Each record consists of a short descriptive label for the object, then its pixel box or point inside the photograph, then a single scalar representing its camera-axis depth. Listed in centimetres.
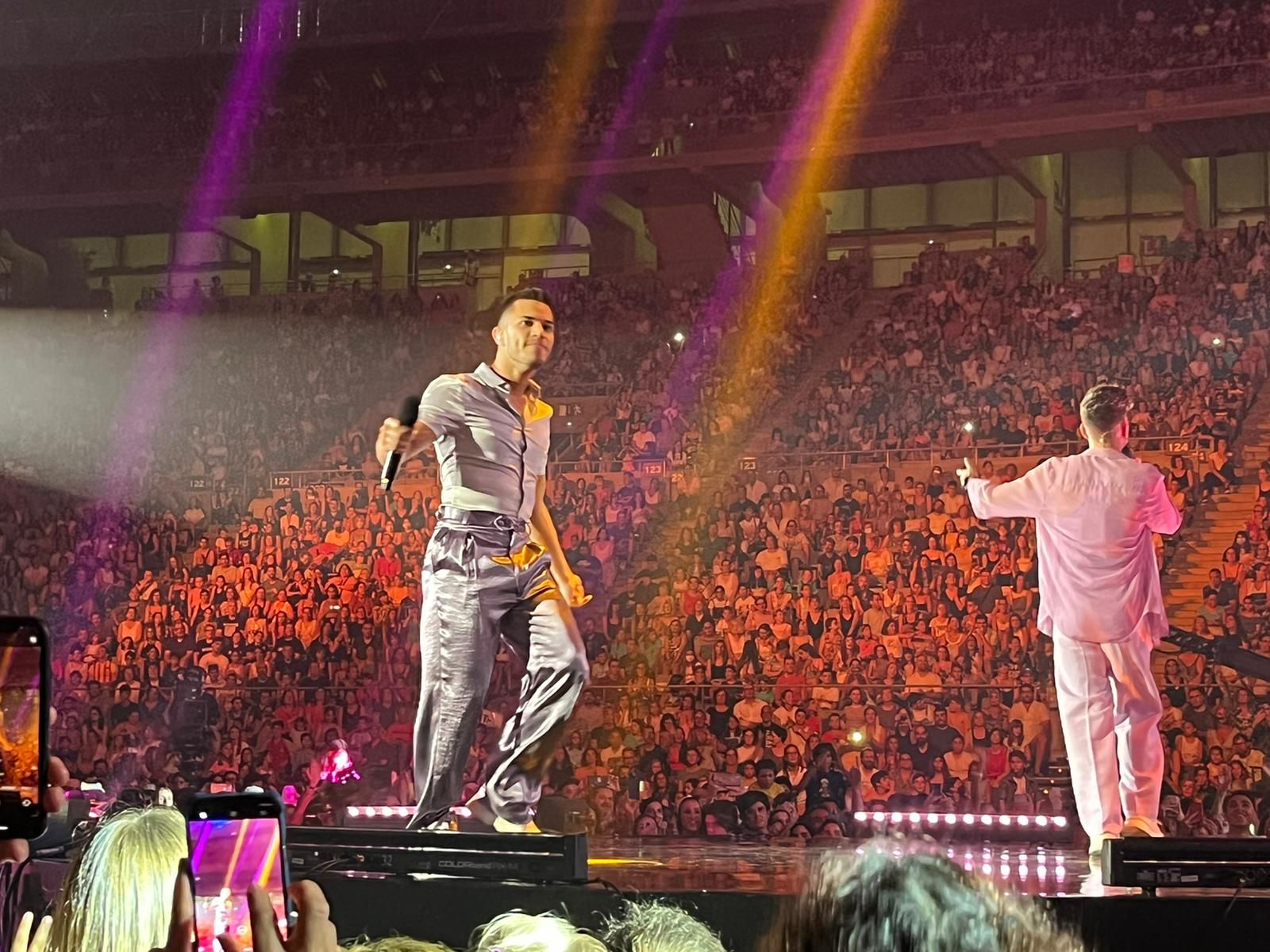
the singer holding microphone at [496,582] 536
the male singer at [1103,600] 582
